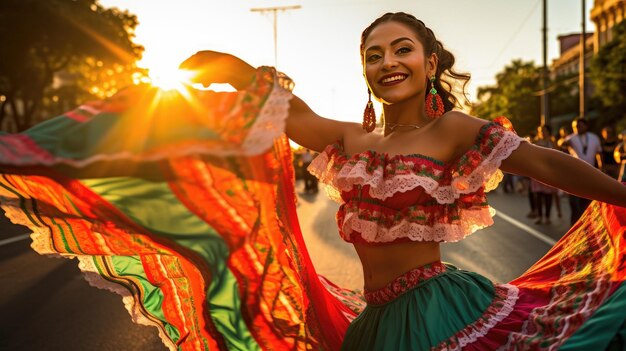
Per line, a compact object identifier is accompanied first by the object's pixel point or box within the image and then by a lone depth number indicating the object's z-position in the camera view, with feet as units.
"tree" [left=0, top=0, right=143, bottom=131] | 79.05
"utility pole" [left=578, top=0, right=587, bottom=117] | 86.74
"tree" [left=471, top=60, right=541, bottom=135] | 247.29
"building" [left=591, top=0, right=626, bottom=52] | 201.26
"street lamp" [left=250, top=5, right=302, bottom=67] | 135.23
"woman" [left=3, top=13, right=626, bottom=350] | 6.55
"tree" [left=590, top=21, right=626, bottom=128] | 125.29
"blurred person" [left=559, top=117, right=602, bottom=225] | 36.19
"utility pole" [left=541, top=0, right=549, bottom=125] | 102.89
